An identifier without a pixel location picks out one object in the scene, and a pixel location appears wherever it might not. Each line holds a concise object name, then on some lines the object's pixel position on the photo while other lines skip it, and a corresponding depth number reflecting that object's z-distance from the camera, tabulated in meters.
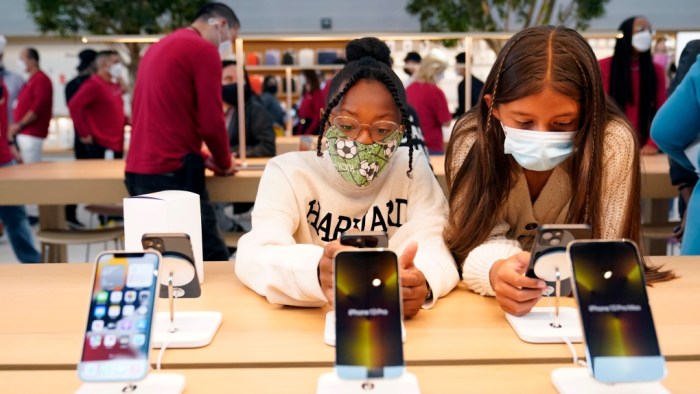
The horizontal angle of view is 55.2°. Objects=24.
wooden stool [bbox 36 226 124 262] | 3.35
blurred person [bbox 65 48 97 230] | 5.91
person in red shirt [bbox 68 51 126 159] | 5.64
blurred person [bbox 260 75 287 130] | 6.92
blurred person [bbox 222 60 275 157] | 4.23
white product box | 1.29
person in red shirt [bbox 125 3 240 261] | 2.92
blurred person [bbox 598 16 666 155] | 3.86
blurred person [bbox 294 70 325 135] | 5.64
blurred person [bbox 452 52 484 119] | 5.60
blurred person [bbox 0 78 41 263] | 4.11
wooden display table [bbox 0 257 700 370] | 1.02
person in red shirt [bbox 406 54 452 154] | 5.29
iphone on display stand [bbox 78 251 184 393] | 0.88
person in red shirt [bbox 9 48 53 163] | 5.81
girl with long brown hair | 1.34
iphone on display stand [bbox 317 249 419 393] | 0.86
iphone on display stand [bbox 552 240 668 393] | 0.85
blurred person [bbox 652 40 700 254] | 2.06
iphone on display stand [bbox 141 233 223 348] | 1.08
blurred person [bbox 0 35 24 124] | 6.62
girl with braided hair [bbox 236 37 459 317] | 1.33
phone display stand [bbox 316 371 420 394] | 0.89
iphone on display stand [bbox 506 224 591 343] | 1.03
